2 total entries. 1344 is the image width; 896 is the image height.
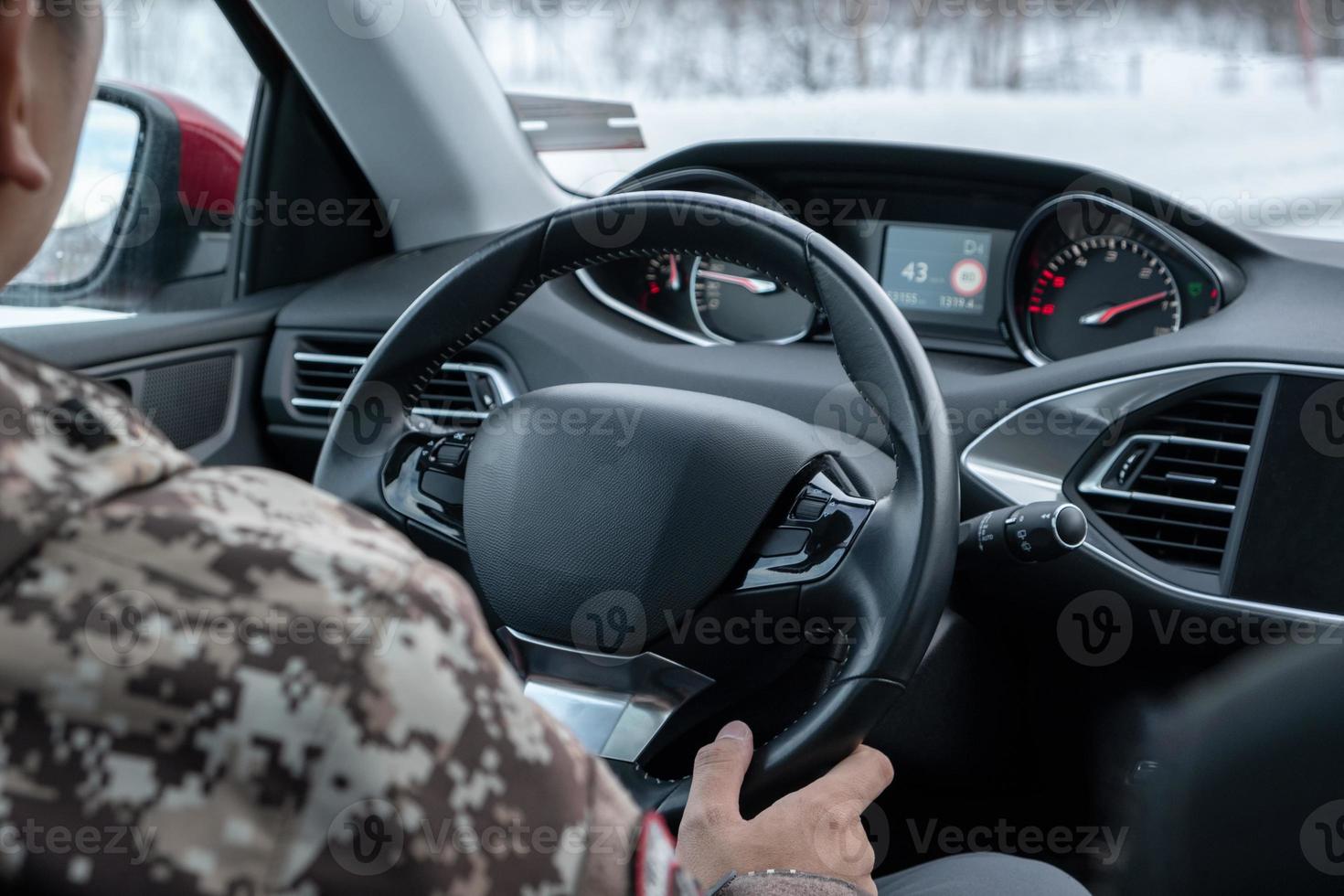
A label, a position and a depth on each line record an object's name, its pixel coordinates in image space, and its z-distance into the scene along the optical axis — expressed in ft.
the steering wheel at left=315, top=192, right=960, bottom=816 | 3.46
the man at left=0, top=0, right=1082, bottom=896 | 1.39
